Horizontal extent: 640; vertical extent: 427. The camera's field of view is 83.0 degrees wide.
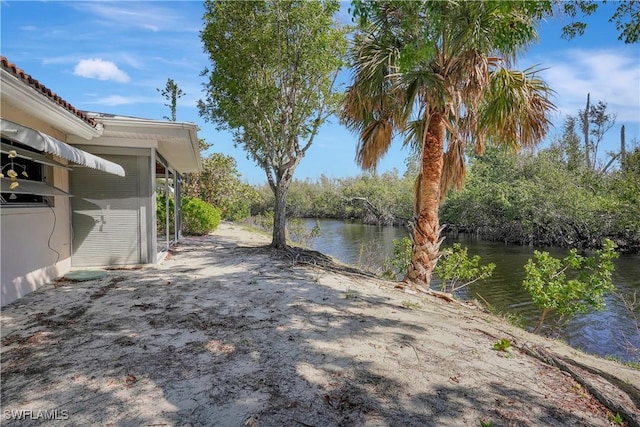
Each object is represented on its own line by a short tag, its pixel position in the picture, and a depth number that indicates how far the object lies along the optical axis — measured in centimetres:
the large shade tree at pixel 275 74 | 826
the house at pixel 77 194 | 459
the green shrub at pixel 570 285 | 554
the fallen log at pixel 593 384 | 274
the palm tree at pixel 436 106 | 629
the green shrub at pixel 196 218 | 1444
